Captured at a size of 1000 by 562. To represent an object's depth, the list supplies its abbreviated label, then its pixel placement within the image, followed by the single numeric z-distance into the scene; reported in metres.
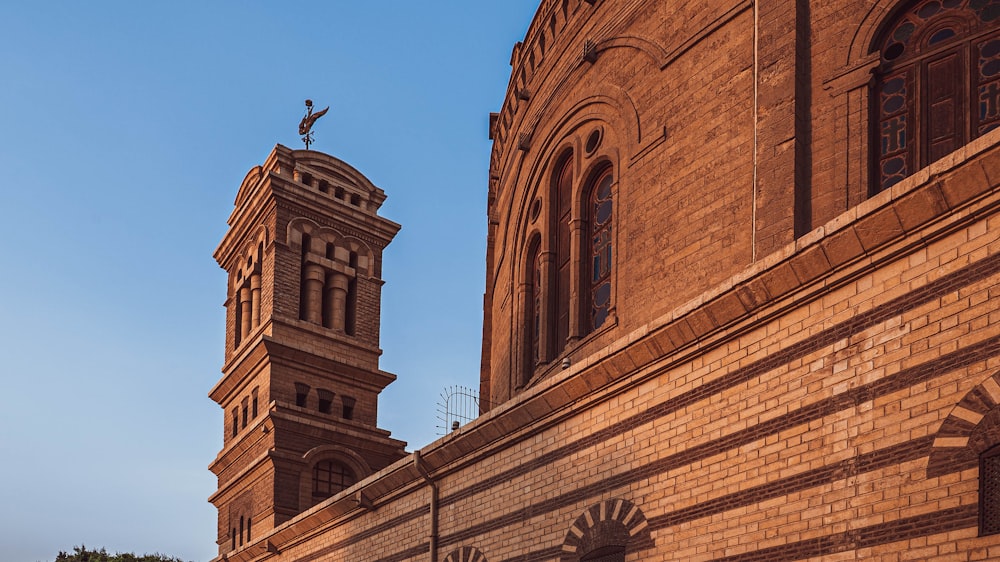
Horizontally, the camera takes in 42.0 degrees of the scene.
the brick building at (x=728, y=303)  9.31
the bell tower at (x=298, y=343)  32.03
